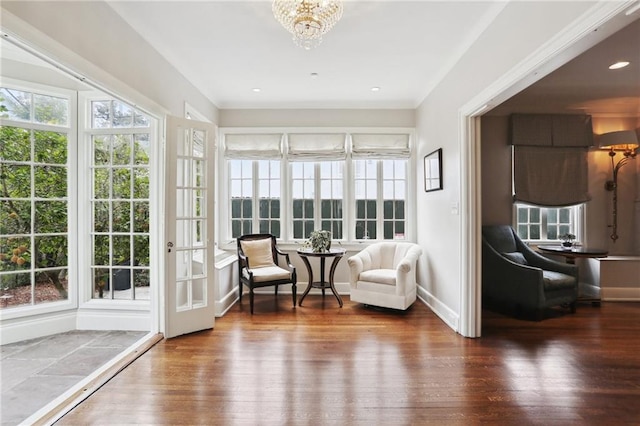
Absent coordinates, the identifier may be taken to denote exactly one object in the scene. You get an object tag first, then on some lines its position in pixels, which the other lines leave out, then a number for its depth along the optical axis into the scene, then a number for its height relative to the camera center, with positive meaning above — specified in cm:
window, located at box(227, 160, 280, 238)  470 +39
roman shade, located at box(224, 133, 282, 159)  457 +106
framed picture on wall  358 +55
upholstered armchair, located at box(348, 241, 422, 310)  365 -75
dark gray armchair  349 -76
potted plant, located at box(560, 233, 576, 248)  412 -36
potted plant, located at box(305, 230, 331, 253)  411 -35
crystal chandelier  209 +141
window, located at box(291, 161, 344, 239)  469 +28
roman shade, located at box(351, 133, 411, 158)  457 +105
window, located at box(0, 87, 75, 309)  296 +20
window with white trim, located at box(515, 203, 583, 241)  459 -12
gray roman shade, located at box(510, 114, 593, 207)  436 +79
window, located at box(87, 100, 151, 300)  327 +20
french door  299 -12
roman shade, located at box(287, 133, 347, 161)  457 +106
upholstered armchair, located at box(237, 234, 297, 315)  380 -67
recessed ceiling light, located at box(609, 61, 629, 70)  297 +148
